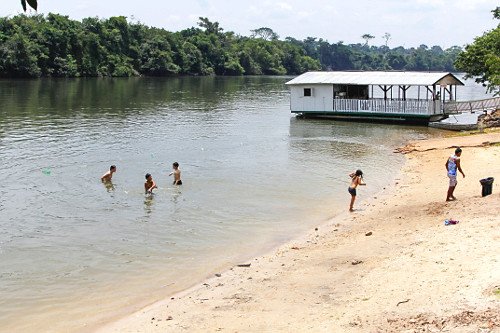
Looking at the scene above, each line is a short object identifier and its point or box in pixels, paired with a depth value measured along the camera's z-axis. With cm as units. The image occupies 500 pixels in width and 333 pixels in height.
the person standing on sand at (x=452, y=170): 1978
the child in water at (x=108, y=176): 2633
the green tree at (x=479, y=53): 5241
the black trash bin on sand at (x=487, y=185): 1934
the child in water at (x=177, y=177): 2634
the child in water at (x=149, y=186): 2450
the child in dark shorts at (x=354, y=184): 2134
